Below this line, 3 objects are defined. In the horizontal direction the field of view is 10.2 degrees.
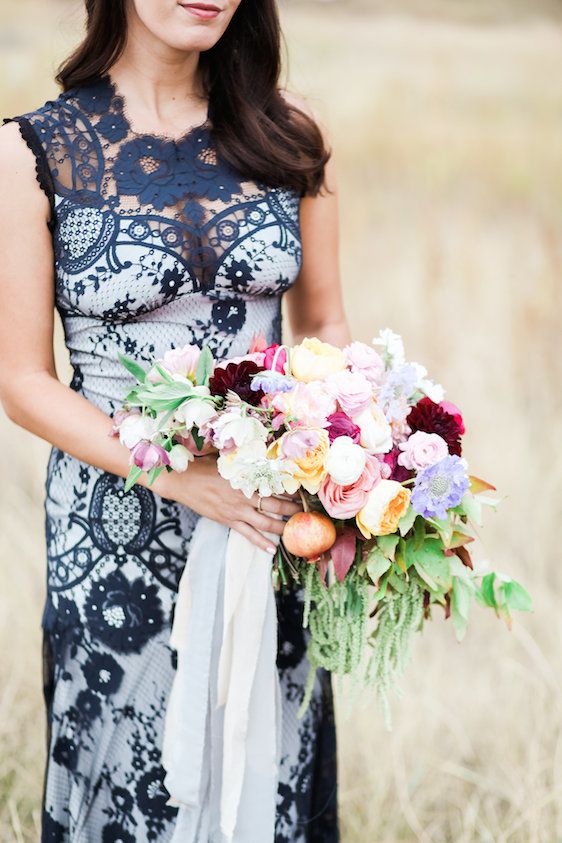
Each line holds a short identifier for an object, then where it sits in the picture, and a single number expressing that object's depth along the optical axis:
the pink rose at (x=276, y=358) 3.47
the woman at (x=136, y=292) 3.54
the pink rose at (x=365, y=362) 3.50
